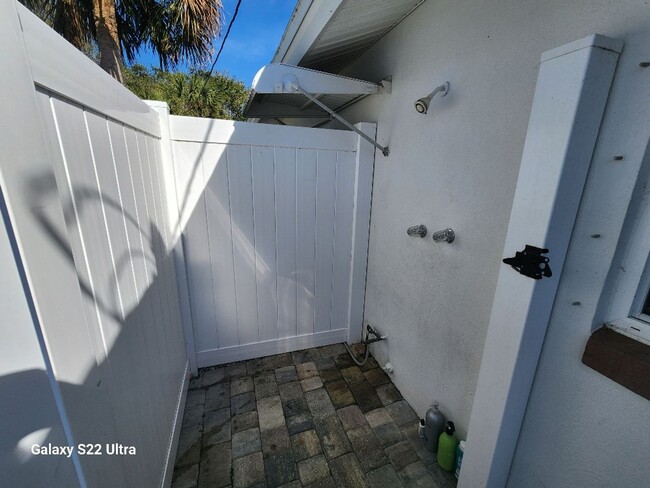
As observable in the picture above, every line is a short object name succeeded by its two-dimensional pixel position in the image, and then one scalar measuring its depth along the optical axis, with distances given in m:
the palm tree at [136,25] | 3.27
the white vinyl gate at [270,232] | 1.93
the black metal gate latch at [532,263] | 0.87
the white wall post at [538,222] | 0.79
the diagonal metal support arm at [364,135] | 1.75
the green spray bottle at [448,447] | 1.45
